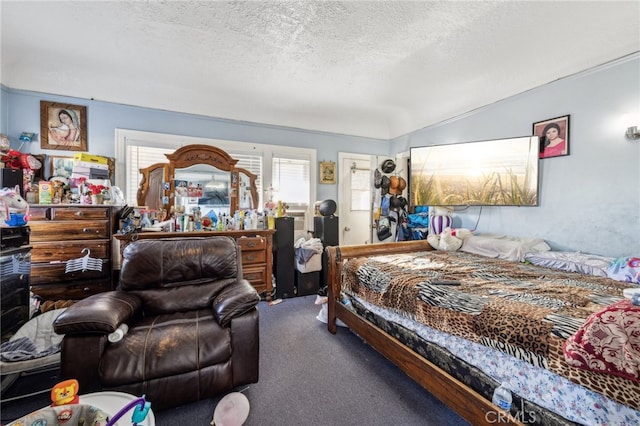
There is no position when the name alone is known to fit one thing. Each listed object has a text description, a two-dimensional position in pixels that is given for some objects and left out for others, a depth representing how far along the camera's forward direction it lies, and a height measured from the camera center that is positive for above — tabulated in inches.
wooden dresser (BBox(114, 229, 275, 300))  130.7 -24.5
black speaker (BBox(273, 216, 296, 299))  139.8 -27.5
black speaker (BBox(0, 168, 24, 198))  99.7 +11.5
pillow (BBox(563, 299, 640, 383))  34.0 -18.9
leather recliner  55.4 -30.1
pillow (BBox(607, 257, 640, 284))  72.8 -17.4
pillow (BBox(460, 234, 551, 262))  102.6 -15.2
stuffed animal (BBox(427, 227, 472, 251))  121.0 -14.2
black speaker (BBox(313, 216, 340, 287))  152.4 -14.5
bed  37.4 -24.4
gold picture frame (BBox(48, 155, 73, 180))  117.6 +19.1
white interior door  183.0 +8.0
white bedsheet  35.1 -28.6
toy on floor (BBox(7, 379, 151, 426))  35.3 -29.6
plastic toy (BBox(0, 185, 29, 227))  73.6 -0.4
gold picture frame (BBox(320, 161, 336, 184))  175.7 +25.8
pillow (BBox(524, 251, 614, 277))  81.9 -17.7
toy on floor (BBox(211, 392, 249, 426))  58.3 -48.1
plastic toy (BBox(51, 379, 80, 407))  38.7 -28.6
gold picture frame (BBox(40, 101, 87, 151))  118.5 +38.6
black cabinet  70.9 -23.5
